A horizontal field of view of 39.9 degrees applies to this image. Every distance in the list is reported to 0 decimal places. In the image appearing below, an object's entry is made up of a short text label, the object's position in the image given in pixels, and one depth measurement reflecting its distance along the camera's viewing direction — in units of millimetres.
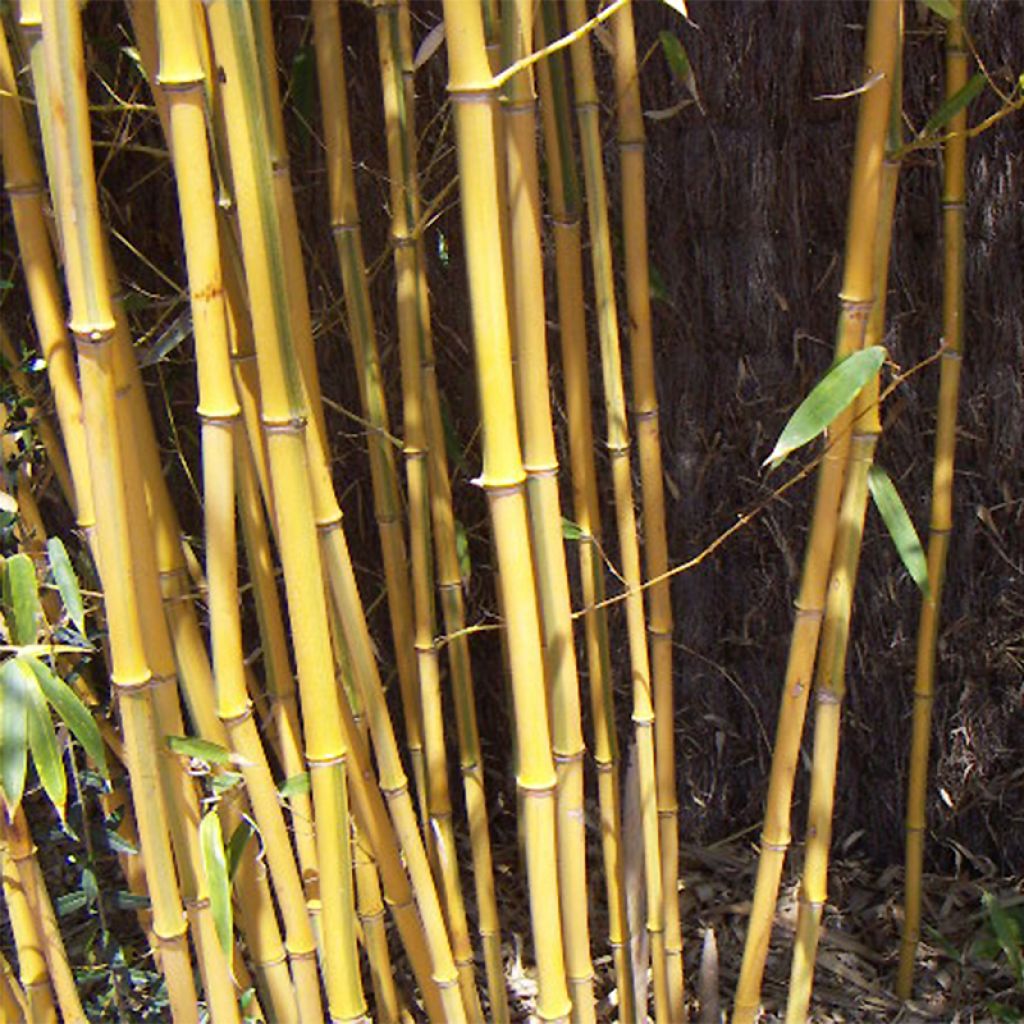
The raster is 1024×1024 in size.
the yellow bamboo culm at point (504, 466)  749
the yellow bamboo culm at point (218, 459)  764
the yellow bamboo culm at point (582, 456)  1041
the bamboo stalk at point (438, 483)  1108
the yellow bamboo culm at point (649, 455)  1084
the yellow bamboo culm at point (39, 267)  972
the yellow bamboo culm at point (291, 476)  777
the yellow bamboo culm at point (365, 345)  1078
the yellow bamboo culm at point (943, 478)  1267
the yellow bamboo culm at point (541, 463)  836
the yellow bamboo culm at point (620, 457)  1028
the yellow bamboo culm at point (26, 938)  1123
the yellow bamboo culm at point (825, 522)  901
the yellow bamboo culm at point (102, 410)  777
